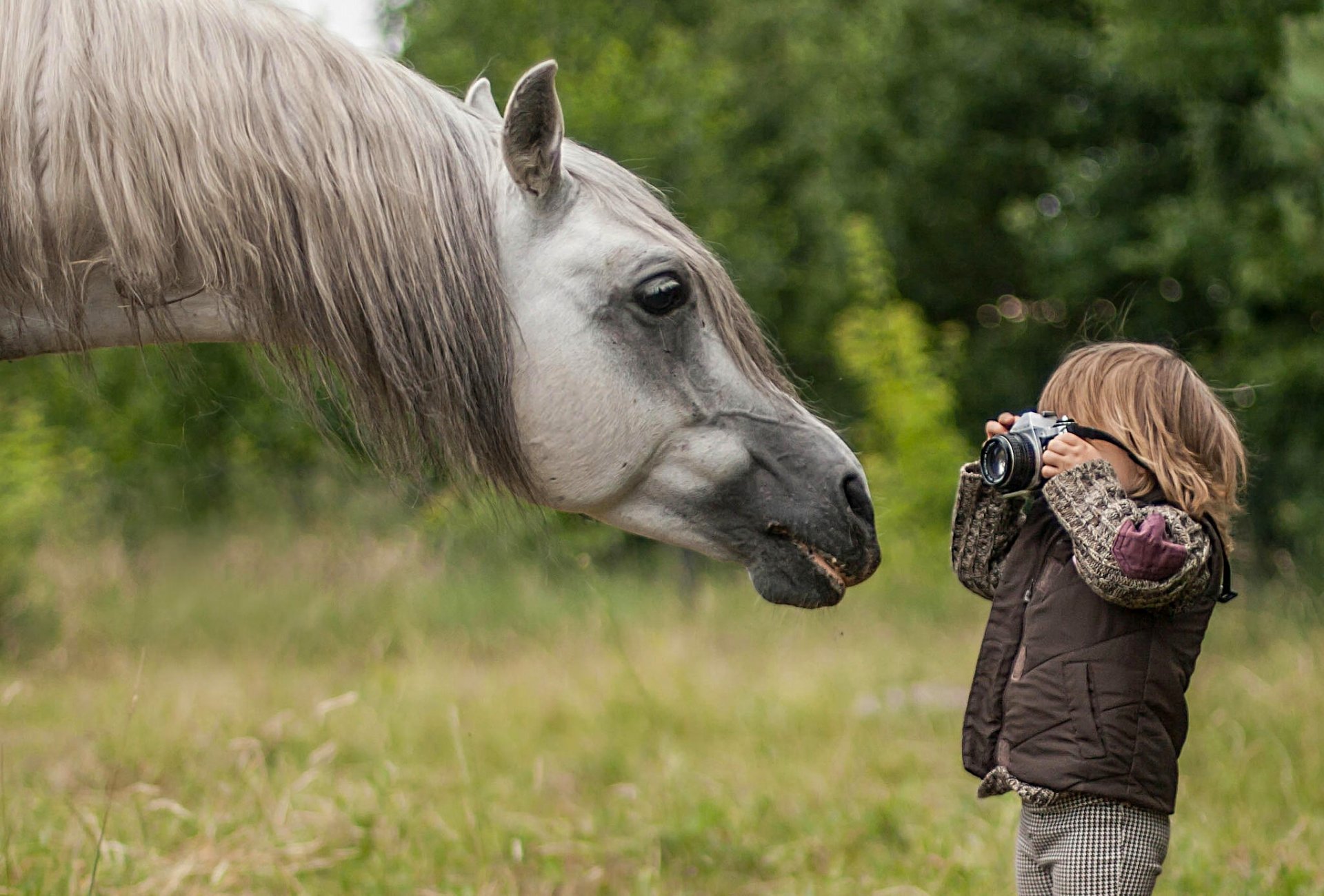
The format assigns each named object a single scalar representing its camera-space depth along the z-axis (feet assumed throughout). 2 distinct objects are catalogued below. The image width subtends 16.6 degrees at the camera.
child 15.05
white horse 15.10
